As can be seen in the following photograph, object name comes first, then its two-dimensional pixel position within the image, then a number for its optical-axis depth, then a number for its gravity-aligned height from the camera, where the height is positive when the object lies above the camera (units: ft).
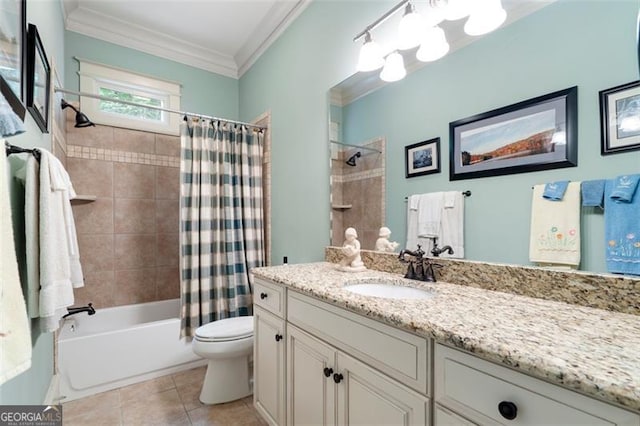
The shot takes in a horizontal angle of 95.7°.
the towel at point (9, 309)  2.07 -0.71
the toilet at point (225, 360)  5.91 -3.12
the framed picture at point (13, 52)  2.86 +1.78
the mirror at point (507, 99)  2.89 +1.49
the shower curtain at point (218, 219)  7.46 -0.13
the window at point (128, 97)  8.14 +3.61
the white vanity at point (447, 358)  1.72 -1.13
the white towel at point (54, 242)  3.35 -0.33
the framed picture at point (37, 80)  3.81 +2.03
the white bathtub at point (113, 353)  6.17 -3.21
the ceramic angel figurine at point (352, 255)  5.09 -0.73
